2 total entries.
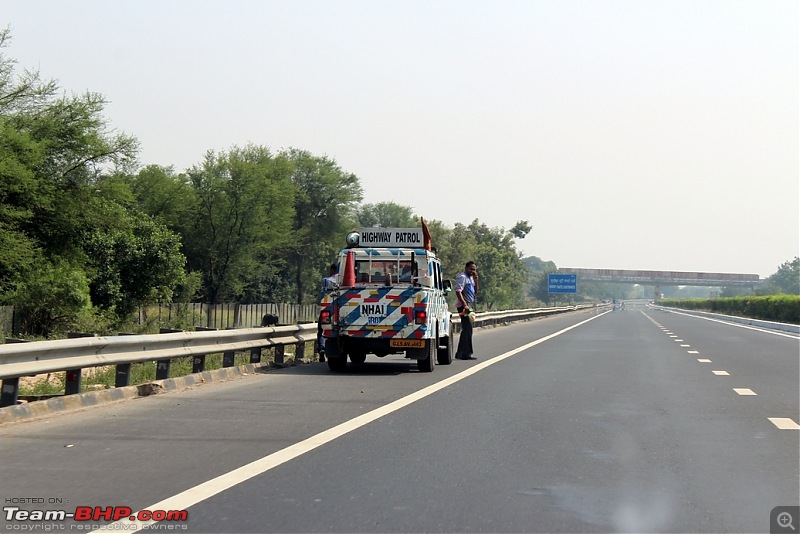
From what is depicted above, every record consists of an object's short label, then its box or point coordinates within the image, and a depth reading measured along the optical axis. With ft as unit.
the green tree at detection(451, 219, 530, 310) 360.13
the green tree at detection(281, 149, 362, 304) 282.15
